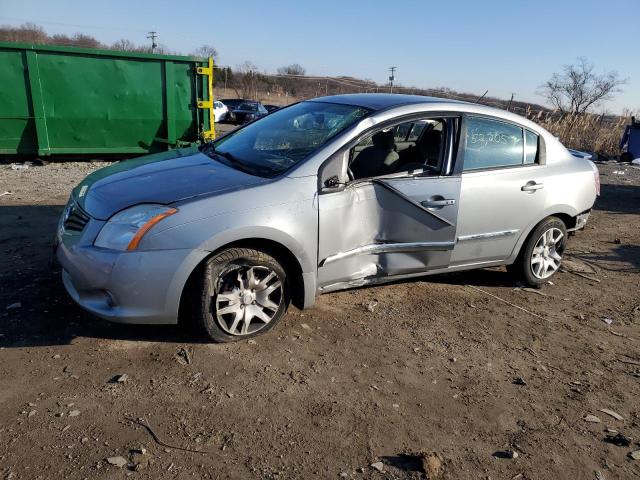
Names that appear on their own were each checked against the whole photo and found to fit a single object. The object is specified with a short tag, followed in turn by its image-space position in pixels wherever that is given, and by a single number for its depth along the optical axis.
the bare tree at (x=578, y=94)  30.80
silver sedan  3.26
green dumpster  9.12
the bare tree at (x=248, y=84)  42.29
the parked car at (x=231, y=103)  27.47
